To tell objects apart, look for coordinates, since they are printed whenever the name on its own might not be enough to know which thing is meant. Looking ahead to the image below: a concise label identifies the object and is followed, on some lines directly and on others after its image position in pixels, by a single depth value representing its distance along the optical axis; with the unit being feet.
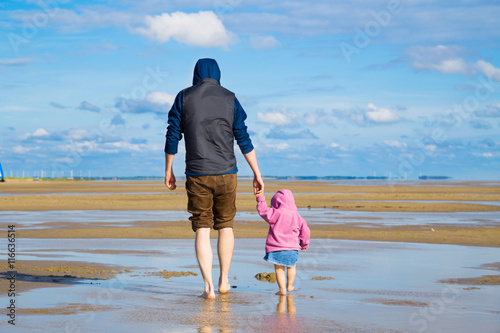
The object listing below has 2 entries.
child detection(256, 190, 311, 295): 22.74
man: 21.03
